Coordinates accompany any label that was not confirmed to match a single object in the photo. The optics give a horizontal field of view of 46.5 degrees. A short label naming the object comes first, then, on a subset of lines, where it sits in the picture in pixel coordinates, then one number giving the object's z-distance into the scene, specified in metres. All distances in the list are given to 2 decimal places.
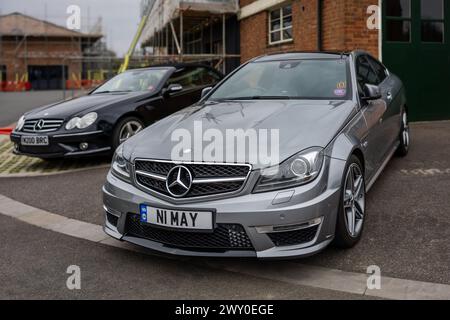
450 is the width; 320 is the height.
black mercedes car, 7.05
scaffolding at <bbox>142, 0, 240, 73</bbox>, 16.36
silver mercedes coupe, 3.29
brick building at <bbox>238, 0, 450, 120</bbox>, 10.16
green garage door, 10.36
